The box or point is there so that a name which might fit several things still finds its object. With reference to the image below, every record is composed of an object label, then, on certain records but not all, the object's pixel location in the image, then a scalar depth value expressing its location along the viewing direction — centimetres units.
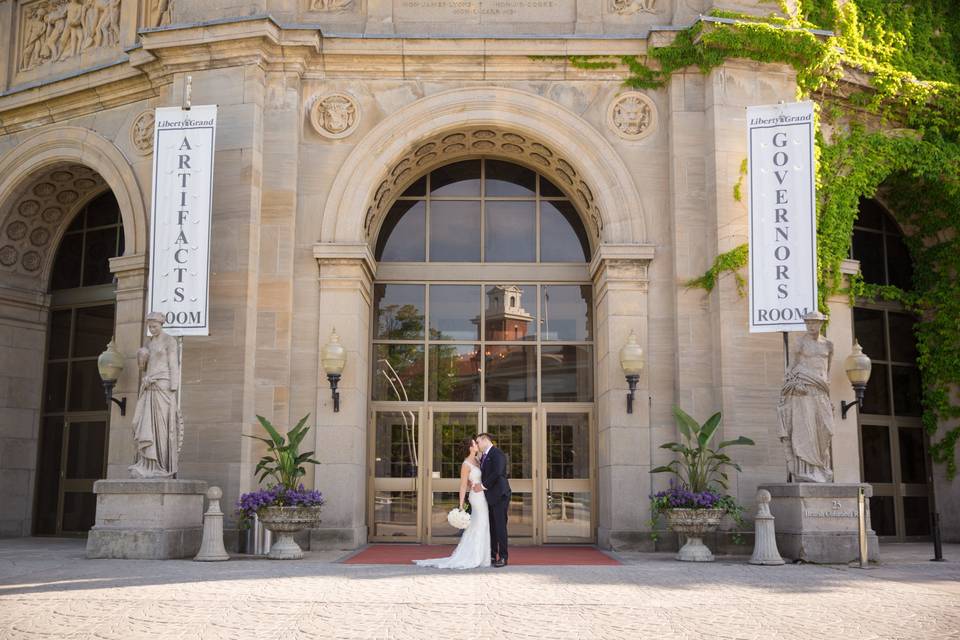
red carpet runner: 1290
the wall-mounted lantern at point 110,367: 1512
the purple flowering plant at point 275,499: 1288
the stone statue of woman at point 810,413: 1302
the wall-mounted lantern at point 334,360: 1441
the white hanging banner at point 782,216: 1370
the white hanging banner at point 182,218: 1398
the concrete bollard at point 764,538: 1236
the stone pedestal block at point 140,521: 1270
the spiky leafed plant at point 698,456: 1341
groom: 1227
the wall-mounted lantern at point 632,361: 1435
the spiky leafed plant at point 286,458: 1334
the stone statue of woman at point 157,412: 1329
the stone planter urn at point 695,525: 1277
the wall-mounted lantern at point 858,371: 1516
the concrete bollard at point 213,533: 1266
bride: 1213
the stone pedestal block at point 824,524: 1251
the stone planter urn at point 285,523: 1281
